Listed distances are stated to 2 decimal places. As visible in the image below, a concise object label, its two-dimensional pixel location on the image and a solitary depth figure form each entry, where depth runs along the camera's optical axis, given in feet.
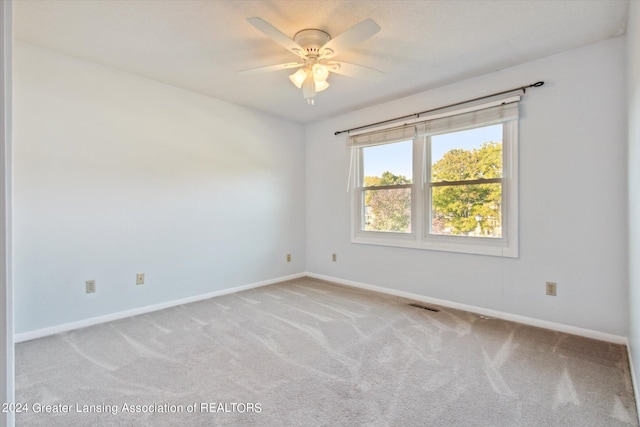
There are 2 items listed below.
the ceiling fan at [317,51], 6.21
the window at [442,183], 9.79
